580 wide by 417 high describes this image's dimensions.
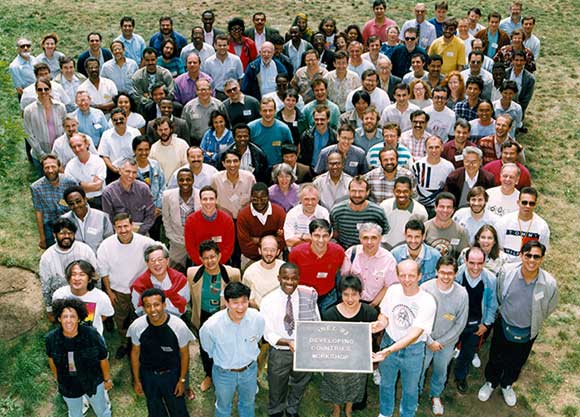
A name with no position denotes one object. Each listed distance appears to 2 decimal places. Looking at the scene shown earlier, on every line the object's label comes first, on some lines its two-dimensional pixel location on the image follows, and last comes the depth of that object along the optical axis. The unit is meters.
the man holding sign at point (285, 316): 7.44
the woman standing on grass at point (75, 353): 6.98
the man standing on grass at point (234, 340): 7.05
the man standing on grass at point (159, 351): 7.20
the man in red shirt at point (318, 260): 8.11
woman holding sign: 7.27
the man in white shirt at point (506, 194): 9.04
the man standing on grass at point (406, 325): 7.37
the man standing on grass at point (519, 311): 7.89
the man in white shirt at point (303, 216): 8.76
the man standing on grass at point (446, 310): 7.57
